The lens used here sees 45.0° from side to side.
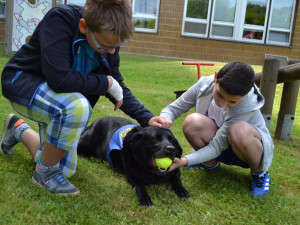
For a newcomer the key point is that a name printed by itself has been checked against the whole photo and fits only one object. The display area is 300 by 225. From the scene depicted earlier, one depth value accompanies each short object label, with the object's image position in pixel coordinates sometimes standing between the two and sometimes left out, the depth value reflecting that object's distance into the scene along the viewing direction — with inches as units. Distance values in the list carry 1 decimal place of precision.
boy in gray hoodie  103.5
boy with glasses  87.1
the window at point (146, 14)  571.5
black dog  105.2
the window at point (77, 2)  584.3
